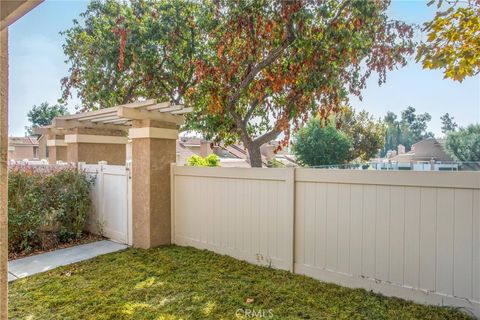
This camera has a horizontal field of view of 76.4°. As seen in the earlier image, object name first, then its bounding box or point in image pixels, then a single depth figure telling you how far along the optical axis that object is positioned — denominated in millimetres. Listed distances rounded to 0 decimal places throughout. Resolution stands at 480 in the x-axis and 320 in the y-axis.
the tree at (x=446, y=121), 59812
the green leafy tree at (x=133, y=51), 7172
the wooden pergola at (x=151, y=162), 5262
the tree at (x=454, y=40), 3617
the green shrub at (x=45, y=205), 5488
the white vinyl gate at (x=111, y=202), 5801
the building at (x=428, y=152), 33944
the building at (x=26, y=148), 31278
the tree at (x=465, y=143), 28719
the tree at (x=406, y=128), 65250
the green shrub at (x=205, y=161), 12336
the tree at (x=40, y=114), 40094
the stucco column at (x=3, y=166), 1729
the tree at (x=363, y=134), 29922
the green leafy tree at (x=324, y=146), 27719
